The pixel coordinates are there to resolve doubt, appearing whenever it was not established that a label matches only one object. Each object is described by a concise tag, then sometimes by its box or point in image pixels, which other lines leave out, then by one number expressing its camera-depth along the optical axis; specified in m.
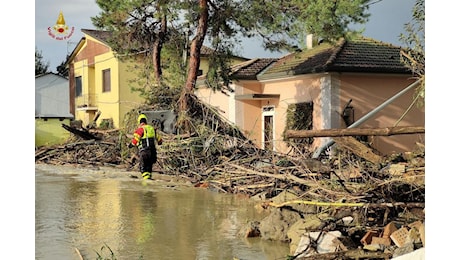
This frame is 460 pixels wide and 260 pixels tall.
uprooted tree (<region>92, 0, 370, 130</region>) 12.28
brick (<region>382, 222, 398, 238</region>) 7.02
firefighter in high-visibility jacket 12.27
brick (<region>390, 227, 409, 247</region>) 6.77
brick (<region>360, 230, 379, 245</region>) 7.09
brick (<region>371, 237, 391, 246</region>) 6.91
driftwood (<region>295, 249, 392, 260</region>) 6.62
